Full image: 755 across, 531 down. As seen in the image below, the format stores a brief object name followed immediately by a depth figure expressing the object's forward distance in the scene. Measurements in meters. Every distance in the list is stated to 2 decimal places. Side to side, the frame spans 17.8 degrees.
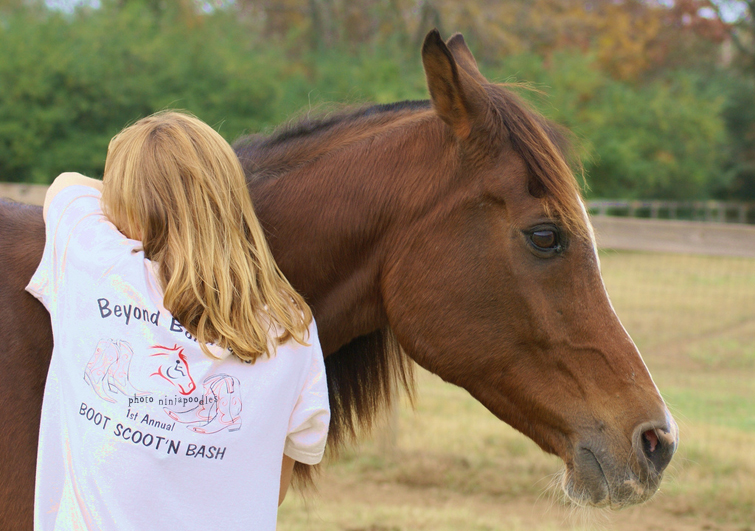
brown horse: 3.17
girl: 3.05
